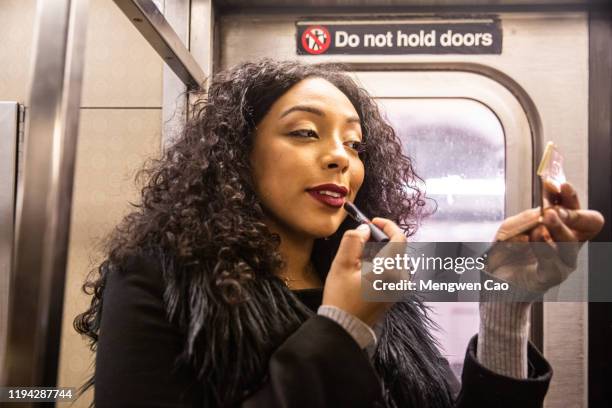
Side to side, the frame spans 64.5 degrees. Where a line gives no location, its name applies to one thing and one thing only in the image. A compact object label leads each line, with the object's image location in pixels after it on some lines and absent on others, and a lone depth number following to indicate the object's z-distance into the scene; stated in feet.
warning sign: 4.14
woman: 2.09
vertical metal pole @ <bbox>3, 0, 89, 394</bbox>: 1.83
